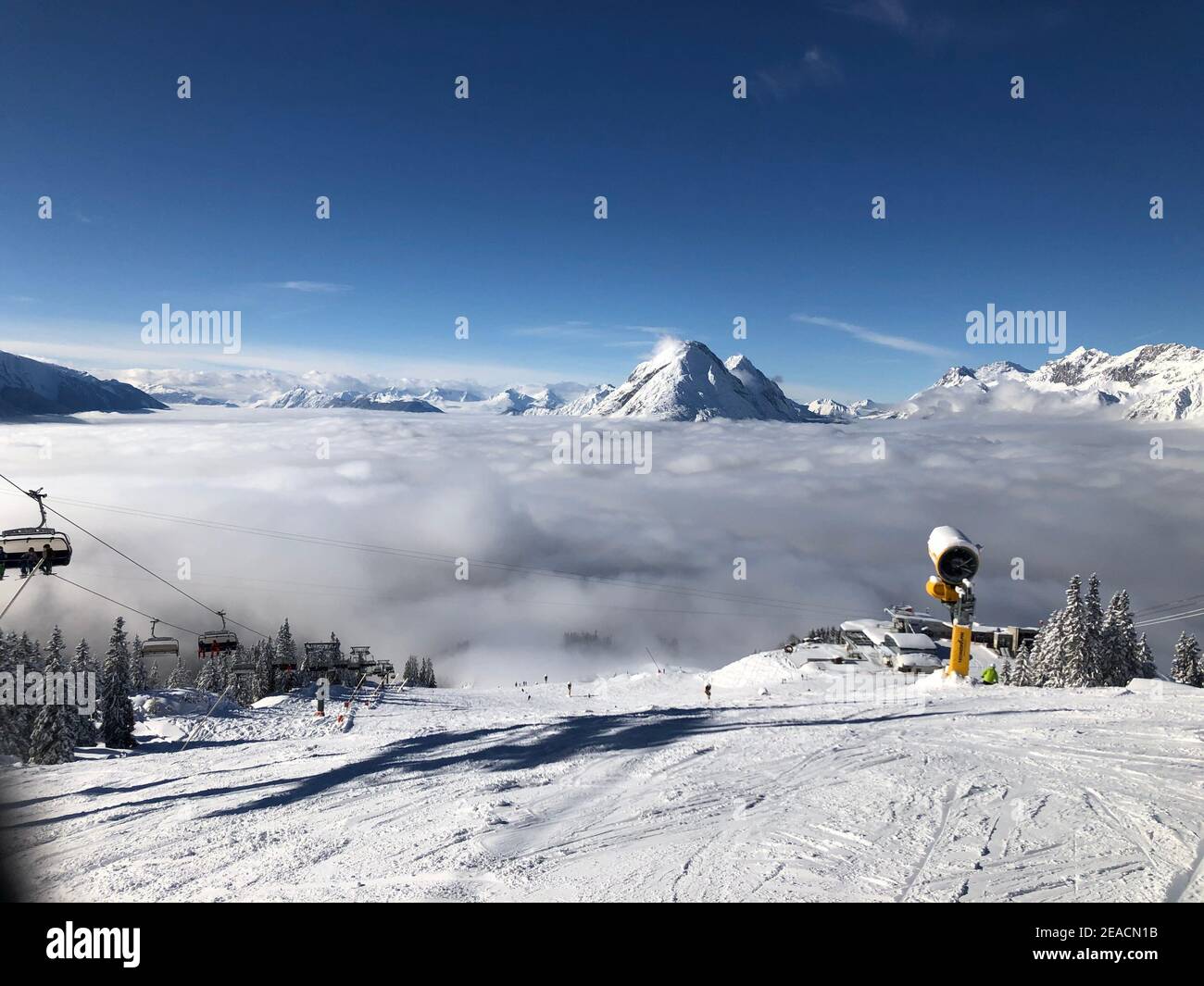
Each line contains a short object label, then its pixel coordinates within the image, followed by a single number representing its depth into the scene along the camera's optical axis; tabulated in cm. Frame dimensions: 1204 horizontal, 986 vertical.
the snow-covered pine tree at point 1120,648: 3444
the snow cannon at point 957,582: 2594
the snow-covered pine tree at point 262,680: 5581
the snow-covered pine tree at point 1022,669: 3959
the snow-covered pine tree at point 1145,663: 3603
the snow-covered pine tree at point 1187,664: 4441
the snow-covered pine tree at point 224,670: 5484
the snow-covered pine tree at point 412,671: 7511
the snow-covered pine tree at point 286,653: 5703
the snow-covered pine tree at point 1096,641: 3425
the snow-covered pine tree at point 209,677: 5709
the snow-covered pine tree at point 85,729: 3019
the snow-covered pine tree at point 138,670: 5232
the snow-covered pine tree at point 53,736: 2711
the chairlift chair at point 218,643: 3097
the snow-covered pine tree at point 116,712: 2969
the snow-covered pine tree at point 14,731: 2848
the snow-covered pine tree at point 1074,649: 3422
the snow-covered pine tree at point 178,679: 7209
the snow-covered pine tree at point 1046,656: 3600
